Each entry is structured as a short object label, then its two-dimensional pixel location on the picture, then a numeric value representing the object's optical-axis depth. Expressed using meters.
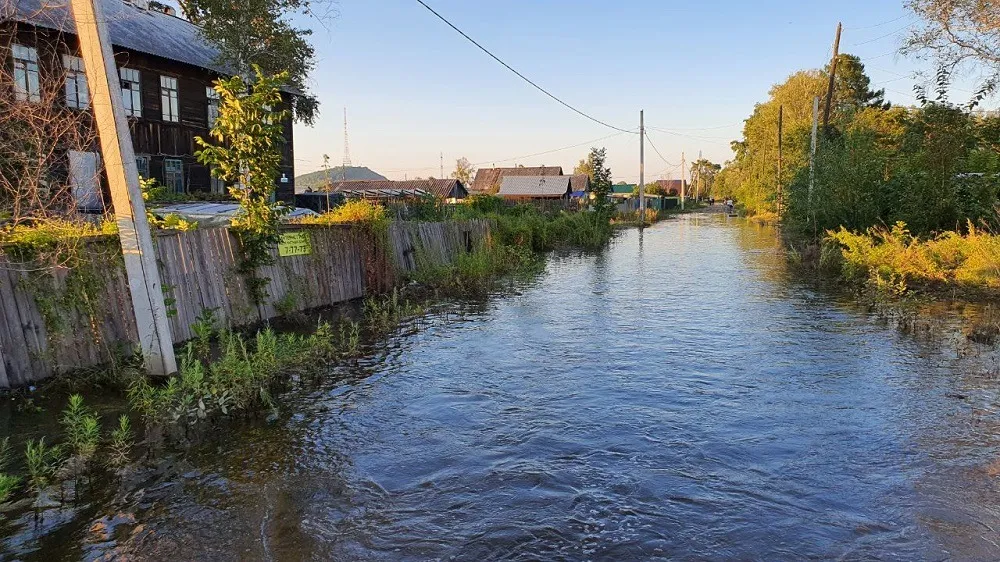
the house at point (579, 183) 75.88
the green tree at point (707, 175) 156.12
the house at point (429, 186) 57.77
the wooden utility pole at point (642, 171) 44.23
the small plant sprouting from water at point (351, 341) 8.84
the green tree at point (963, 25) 16.03
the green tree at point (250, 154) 9.03
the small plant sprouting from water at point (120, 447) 5.17
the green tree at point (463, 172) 98.12
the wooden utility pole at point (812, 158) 23.73
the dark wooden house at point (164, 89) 22.38
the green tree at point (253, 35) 25.31
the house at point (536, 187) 70.19
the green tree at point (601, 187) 35.59
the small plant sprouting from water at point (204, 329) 7.42
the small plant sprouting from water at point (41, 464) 4.76
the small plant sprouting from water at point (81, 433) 5.04
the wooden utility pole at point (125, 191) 6.40
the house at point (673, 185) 150.36
